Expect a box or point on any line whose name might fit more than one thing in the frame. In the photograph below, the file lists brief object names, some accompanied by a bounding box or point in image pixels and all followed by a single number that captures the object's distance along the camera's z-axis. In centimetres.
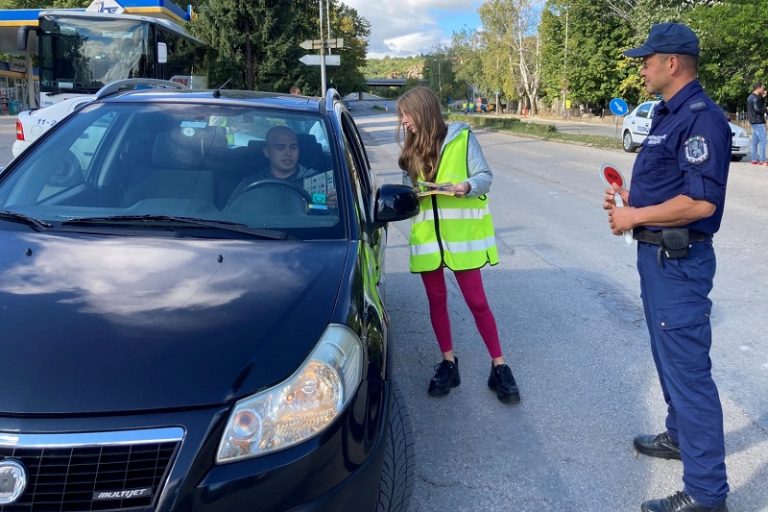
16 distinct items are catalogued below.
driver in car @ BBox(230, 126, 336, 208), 310
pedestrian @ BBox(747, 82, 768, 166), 1543
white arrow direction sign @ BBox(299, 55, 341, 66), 2041
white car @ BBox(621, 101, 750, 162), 1786
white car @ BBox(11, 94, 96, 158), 1006
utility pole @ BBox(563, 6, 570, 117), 5538
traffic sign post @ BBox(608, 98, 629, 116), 1730
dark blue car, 172
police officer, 253
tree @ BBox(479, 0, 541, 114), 6944
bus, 1386
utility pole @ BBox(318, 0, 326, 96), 2180
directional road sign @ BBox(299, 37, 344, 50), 2120
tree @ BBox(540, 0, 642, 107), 4675
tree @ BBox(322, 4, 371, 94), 5281
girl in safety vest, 376
